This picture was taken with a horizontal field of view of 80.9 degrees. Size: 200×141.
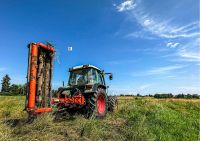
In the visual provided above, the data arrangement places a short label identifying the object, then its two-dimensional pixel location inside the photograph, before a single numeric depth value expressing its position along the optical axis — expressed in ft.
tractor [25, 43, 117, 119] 9.19
